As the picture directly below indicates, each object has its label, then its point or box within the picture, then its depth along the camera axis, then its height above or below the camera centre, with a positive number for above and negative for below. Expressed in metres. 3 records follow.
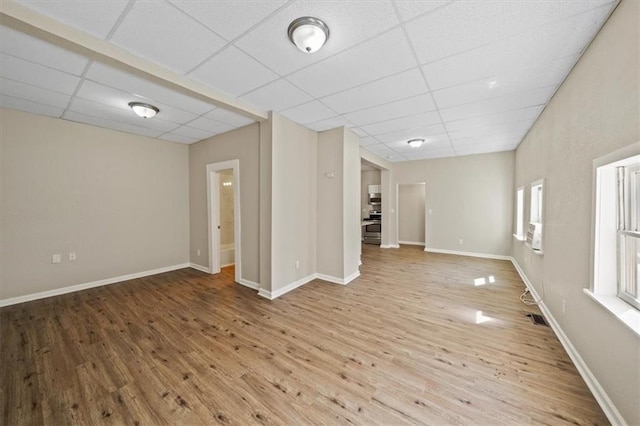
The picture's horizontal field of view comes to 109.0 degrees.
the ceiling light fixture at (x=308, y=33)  1.63 +1.31
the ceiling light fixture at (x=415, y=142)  4.67 +1.39
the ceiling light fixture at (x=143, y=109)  3.00 +1.36
